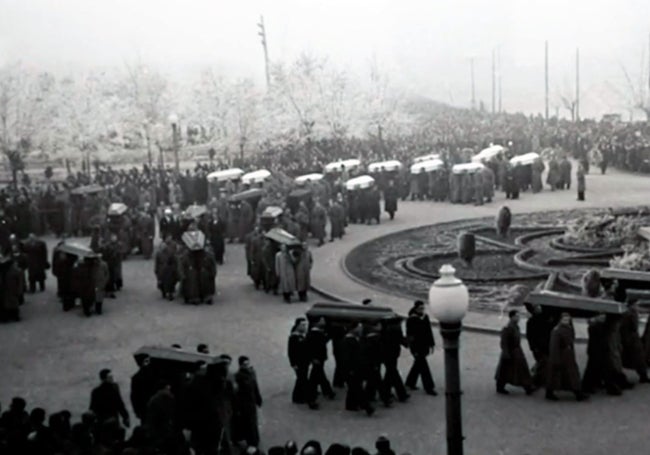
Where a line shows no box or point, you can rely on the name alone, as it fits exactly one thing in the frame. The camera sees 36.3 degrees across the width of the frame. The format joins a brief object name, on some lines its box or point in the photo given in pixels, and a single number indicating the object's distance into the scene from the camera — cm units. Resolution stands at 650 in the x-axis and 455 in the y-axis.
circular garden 2194
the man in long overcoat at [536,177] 3934
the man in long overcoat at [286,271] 2103
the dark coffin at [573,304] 1445
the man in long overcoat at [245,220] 3020
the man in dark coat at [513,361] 1428
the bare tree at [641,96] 8112
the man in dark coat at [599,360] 1419
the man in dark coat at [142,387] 1297
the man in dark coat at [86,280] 2075
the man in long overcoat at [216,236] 2638
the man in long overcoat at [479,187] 3631
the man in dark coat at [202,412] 1213
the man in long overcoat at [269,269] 2219
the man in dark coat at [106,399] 1256
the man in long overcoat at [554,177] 3978
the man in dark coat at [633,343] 1477
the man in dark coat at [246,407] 1258
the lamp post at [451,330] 913
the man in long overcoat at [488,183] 3662
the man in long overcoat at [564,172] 3988
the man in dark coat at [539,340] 1461
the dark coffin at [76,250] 2120
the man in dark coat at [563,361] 1394
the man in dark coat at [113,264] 2287
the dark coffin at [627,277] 1755
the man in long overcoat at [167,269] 2209
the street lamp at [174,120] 3727
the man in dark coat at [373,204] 3291
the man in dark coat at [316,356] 1411
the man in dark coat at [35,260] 2327
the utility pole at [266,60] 6867
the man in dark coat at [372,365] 1373
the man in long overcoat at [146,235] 2772
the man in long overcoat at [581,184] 3575
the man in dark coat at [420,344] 1448
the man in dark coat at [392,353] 1414
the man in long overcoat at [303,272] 2116
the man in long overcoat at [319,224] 2883
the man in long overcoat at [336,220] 2944
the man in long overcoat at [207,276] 2158
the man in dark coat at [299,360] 1413
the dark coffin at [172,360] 1288
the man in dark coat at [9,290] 2039
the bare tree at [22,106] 5772
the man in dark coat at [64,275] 2130
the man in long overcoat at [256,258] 2277
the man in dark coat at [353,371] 1375
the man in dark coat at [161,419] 1179
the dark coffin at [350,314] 1462
